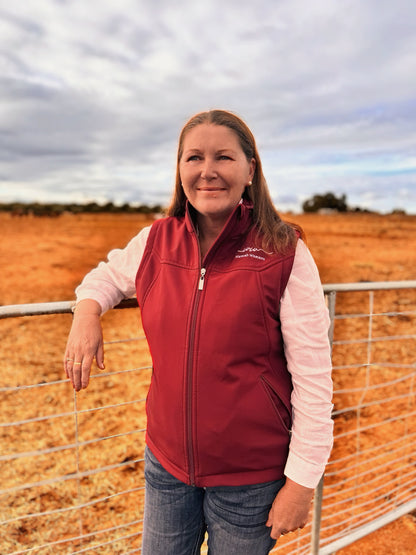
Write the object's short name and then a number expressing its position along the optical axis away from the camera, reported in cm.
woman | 129
